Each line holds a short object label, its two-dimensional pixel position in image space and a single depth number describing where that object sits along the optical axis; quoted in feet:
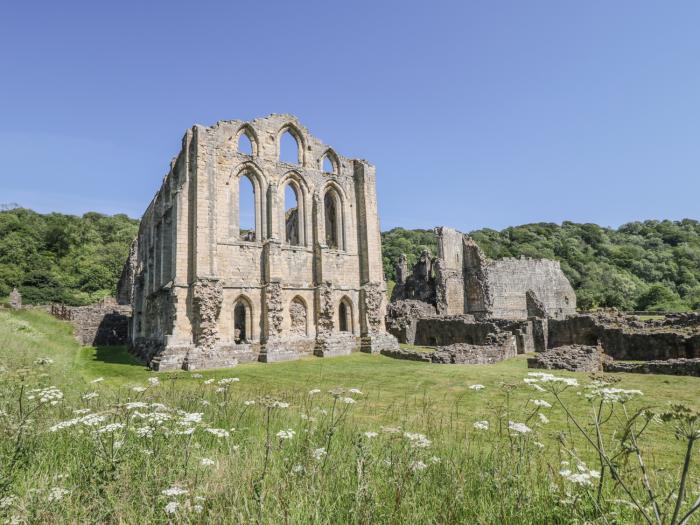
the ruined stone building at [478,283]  123.85
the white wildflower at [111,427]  10.55
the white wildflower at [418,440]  11.38
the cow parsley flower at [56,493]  9.57
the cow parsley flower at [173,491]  8.17
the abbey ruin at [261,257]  60.03
